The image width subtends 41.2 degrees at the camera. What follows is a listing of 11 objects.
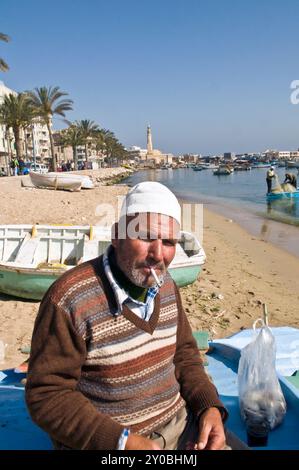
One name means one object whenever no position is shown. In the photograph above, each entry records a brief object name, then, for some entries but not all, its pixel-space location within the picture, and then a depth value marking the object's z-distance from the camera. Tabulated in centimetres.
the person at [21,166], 4162
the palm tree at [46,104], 3919
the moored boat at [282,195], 2886
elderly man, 171
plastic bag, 265
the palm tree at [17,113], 3891
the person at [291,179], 3023
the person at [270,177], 3019
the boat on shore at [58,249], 755
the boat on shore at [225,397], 267
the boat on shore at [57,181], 2901
